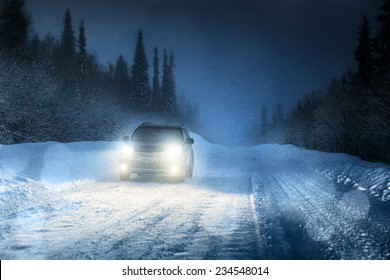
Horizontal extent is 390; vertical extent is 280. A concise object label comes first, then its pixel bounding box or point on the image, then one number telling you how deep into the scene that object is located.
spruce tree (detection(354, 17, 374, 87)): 41.31
